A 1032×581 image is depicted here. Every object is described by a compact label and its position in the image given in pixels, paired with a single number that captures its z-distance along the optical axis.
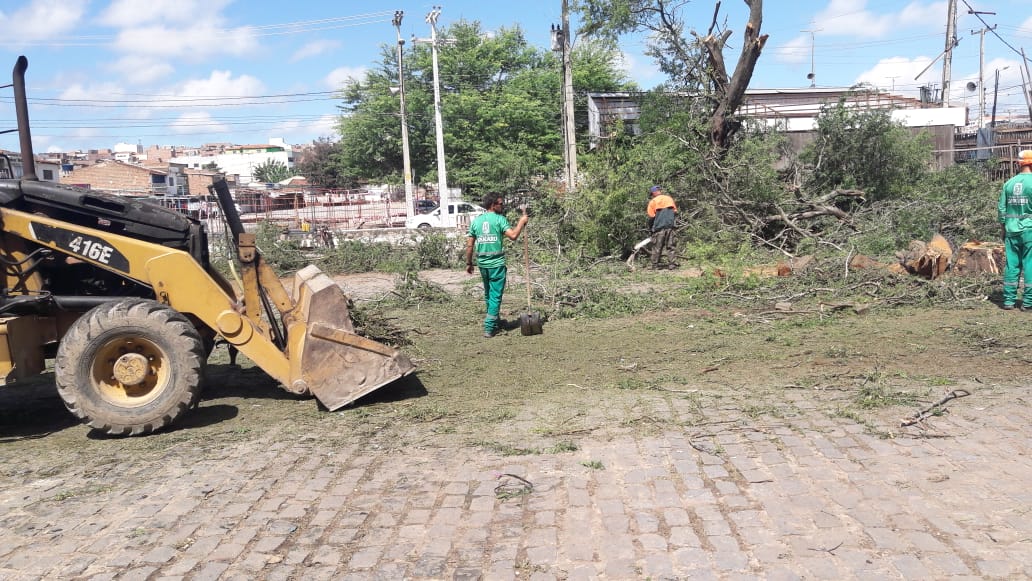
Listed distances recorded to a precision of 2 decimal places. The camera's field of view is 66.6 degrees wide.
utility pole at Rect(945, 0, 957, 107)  36.12
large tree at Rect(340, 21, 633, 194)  41.66
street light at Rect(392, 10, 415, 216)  35.56
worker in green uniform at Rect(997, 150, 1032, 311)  9.00
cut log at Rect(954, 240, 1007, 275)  11.20
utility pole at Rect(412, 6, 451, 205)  34.00
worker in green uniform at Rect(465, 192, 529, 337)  9.18
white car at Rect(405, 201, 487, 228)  31.16
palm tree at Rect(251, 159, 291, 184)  83.38
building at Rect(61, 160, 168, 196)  60.66
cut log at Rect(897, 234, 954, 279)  11.12
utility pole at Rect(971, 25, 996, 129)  47.66
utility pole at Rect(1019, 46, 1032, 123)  29.29
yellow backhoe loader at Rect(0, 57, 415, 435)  5.91
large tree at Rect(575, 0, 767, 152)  18.06
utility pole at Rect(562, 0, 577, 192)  23.97
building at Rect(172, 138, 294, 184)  108.43
